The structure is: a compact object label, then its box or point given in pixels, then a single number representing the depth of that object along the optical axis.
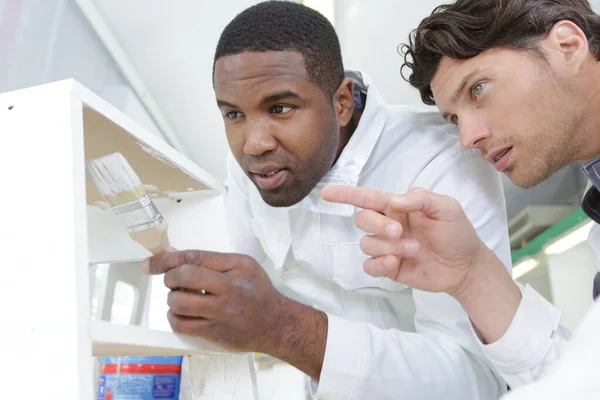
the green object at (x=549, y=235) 1.93
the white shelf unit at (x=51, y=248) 0.40
